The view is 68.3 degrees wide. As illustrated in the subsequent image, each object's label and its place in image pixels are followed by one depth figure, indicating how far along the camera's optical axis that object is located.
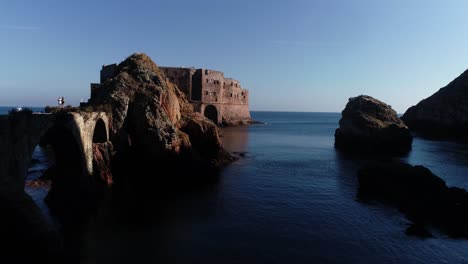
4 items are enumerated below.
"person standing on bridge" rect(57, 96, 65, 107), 35.47
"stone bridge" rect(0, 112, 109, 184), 19.70
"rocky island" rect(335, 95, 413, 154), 64.06
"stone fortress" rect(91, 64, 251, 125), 87.62
